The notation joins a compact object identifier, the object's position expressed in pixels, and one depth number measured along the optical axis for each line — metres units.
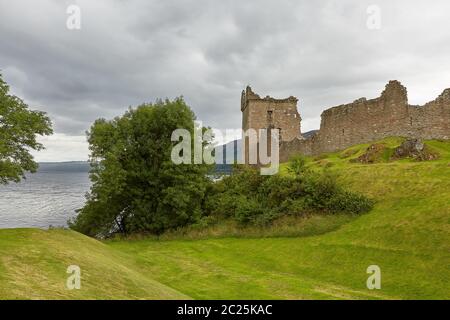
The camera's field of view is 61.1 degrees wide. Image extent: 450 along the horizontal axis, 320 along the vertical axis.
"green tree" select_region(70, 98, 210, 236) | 37.69
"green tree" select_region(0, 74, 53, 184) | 23.27
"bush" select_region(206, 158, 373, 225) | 30.22
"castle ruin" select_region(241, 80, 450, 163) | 43.97
